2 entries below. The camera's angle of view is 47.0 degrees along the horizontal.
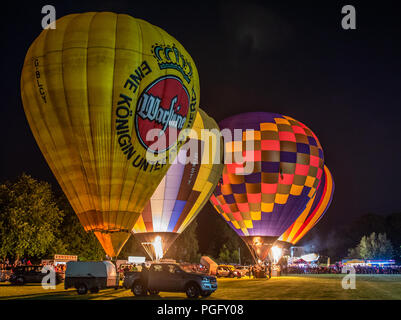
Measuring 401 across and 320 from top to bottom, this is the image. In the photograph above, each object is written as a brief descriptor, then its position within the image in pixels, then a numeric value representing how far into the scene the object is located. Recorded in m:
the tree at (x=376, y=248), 102.06
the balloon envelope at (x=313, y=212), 47.12
